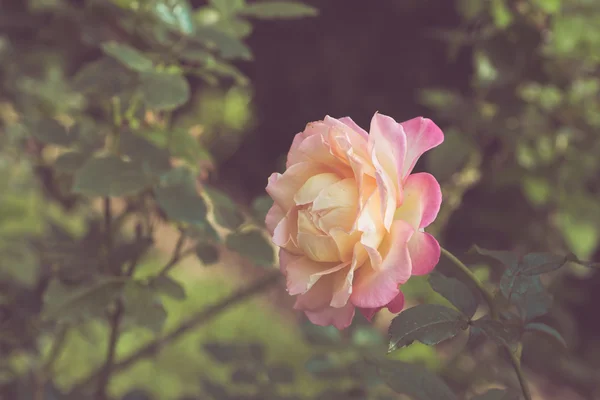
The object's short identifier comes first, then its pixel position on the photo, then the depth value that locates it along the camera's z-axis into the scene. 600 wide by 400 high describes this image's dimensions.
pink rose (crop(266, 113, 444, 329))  0.79
